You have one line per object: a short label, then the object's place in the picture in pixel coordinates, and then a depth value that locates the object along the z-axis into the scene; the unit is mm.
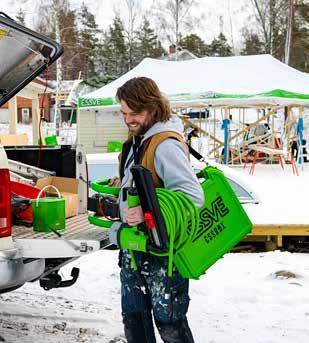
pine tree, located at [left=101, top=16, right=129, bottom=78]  49000
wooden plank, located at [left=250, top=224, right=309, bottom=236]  7887
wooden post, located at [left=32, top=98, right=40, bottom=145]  13488
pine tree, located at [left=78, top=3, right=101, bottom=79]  47259
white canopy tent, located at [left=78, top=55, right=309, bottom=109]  16250
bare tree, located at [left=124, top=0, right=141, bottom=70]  48112
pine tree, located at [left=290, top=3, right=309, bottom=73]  36312
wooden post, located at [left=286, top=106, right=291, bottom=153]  19116
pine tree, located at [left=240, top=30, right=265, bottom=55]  46906
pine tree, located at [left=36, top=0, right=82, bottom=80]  36281
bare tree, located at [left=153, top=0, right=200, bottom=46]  42688
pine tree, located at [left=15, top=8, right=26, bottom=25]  37459
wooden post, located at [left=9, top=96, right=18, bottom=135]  12656
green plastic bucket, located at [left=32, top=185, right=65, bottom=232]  3611
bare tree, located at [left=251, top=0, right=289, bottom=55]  37938
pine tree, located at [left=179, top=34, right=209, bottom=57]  50269
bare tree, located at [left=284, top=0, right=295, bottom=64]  32375
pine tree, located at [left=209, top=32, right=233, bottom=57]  51875
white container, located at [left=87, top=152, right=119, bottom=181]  8602
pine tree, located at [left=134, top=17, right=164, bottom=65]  48625
